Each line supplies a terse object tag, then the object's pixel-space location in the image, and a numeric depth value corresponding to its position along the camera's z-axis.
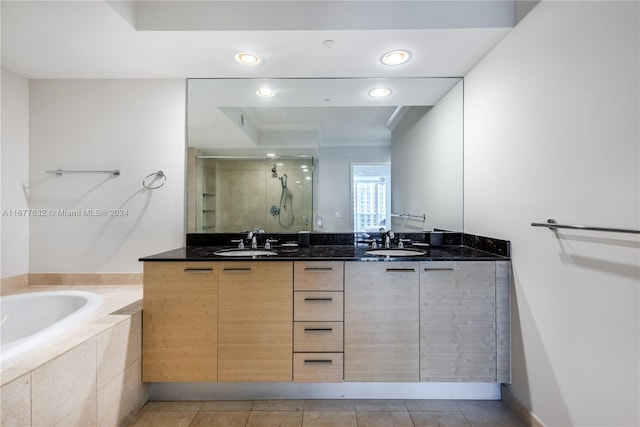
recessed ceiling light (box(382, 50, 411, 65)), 1.82
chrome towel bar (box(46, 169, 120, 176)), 2.17
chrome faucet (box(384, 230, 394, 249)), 2.21
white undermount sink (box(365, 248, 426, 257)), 2.04
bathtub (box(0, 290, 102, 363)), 1.76
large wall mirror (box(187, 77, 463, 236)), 2.24
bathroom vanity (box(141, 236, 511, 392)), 1.64
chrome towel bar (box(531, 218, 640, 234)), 0.93
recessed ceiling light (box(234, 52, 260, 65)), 1.83
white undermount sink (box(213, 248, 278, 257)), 2.02
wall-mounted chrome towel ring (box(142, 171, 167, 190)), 2.21
